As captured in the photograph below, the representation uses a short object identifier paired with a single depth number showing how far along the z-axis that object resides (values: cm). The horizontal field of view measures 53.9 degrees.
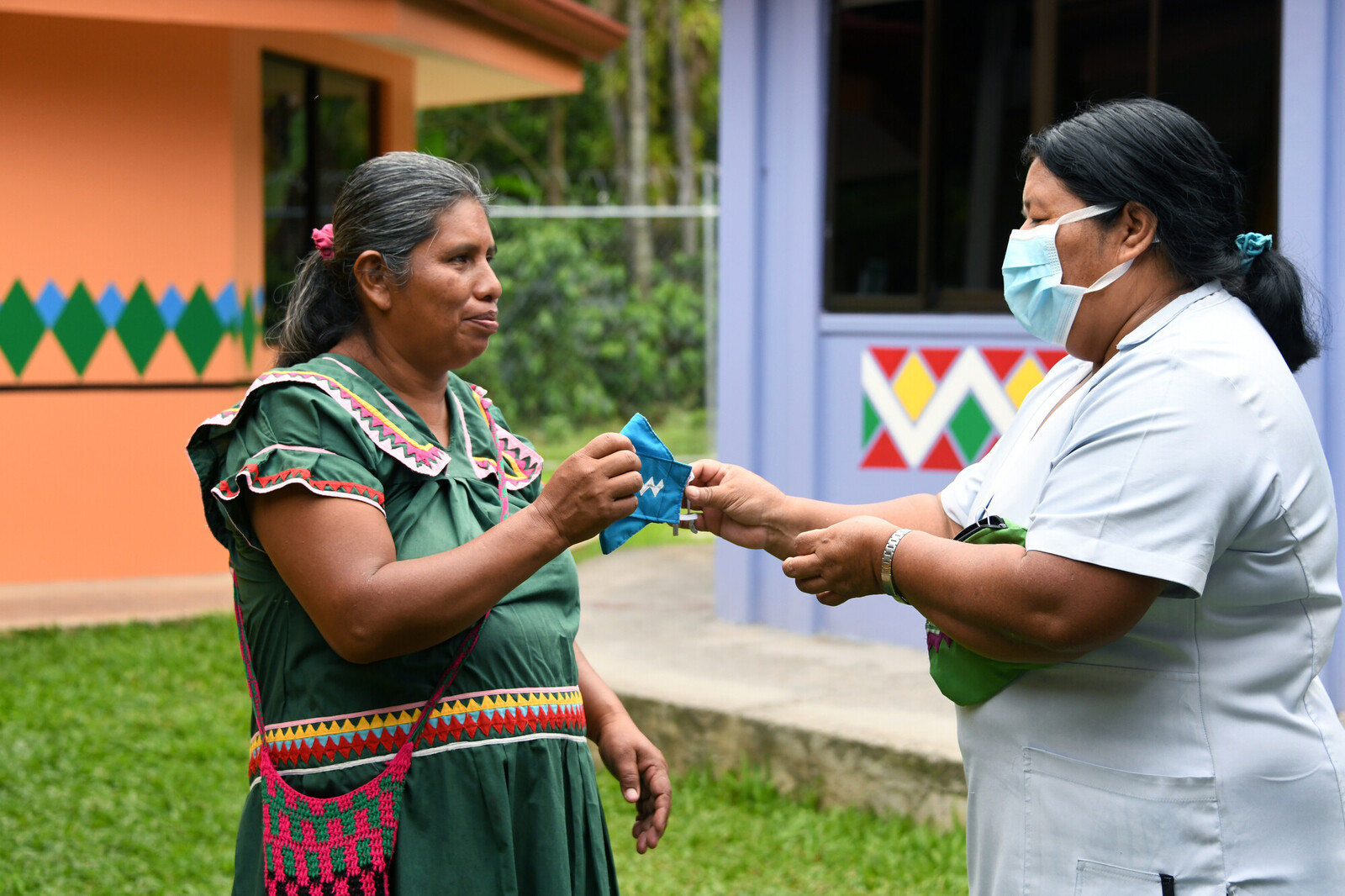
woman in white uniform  184
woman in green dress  206
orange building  739
